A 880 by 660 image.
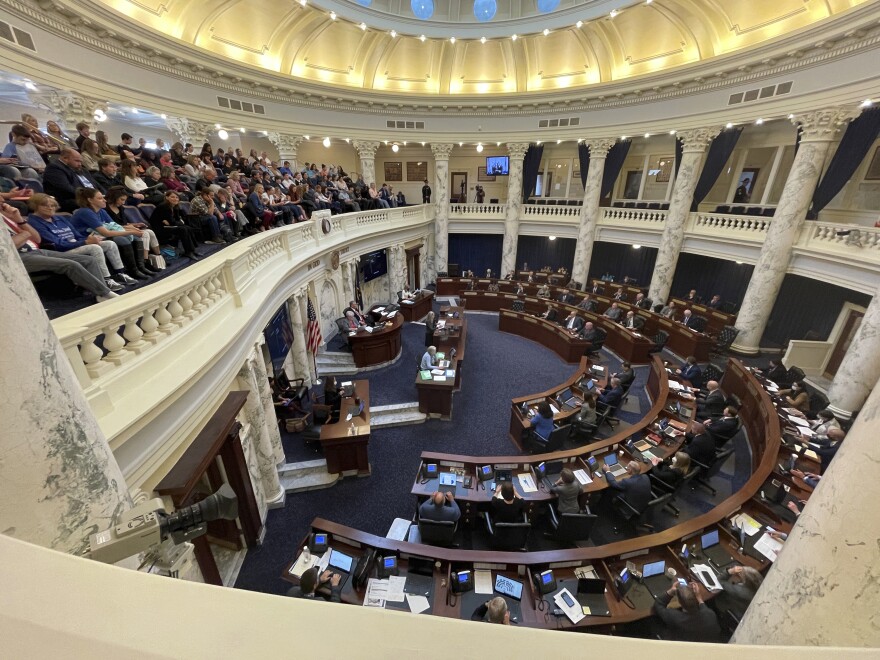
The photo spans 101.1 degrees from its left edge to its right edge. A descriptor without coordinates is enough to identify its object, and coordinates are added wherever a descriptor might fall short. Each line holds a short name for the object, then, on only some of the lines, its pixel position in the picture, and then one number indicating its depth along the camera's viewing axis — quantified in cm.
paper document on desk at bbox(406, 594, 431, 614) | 399
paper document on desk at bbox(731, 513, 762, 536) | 471
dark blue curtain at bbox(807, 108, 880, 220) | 888
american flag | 980
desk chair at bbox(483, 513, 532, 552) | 514
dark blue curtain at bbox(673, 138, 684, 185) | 1301
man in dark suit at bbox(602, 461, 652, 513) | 539
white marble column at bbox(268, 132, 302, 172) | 1350
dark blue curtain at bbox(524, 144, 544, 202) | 1606
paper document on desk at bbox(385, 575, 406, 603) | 411
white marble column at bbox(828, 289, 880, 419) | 761
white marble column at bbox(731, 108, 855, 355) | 926
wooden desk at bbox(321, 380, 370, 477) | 663
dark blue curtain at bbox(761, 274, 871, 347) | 1052
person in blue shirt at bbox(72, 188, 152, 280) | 393
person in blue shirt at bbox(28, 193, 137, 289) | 354
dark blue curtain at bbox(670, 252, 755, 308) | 1286
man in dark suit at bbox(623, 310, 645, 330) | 1160
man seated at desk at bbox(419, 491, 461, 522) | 500
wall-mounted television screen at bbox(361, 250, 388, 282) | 1327
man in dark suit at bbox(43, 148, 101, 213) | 443
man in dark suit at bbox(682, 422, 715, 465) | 614
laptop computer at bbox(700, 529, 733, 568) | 442
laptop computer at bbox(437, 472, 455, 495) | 569
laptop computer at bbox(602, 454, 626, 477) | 592
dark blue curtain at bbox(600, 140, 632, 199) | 1441
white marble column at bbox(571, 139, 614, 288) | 1447
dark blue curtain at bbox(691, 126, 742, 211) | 1182
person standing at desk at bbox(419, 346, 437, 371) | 884
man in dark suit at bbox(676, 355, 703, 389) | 869
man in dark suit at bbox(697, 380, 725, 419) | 738
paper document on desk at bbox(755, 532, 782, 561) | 437
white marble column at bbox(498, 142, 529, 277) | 1585
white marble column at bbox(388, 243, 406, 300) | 1506
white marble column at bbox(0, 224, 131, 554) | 138
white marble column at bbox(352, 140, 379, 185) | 1550
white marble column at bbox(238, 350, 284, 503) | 532
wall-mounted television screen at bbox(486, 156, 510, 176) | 1786
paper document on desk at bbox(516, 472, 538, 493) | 570
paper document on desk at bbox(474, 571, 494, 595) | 420
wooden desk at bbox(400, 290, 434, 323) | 1373
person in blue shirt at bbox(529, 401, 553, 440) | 692
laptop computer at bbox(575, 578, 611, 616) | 403
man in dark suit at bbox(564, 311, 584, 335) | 1159
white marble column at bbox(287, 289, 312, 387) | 862
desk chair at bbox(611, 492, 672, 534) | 549
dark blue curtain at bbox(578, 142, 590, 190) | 1523
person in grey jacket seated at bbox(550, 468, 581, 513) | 530
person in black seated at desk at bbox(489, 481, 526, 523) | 511
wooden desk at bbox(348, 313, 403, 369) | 1034
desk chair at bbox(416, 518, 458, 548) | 502
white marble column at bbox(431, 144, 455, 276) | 1634
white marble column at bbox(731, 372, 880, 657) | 125
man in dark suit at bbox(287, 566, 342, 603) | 380
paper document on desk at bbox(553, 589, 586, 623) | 393
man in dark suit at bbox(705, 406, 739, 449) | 654
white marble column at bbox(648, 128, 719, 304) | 1205
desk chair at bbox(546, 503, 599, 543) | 523
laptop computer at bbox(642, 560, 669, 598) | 419
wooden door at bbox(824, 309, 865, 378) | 993
